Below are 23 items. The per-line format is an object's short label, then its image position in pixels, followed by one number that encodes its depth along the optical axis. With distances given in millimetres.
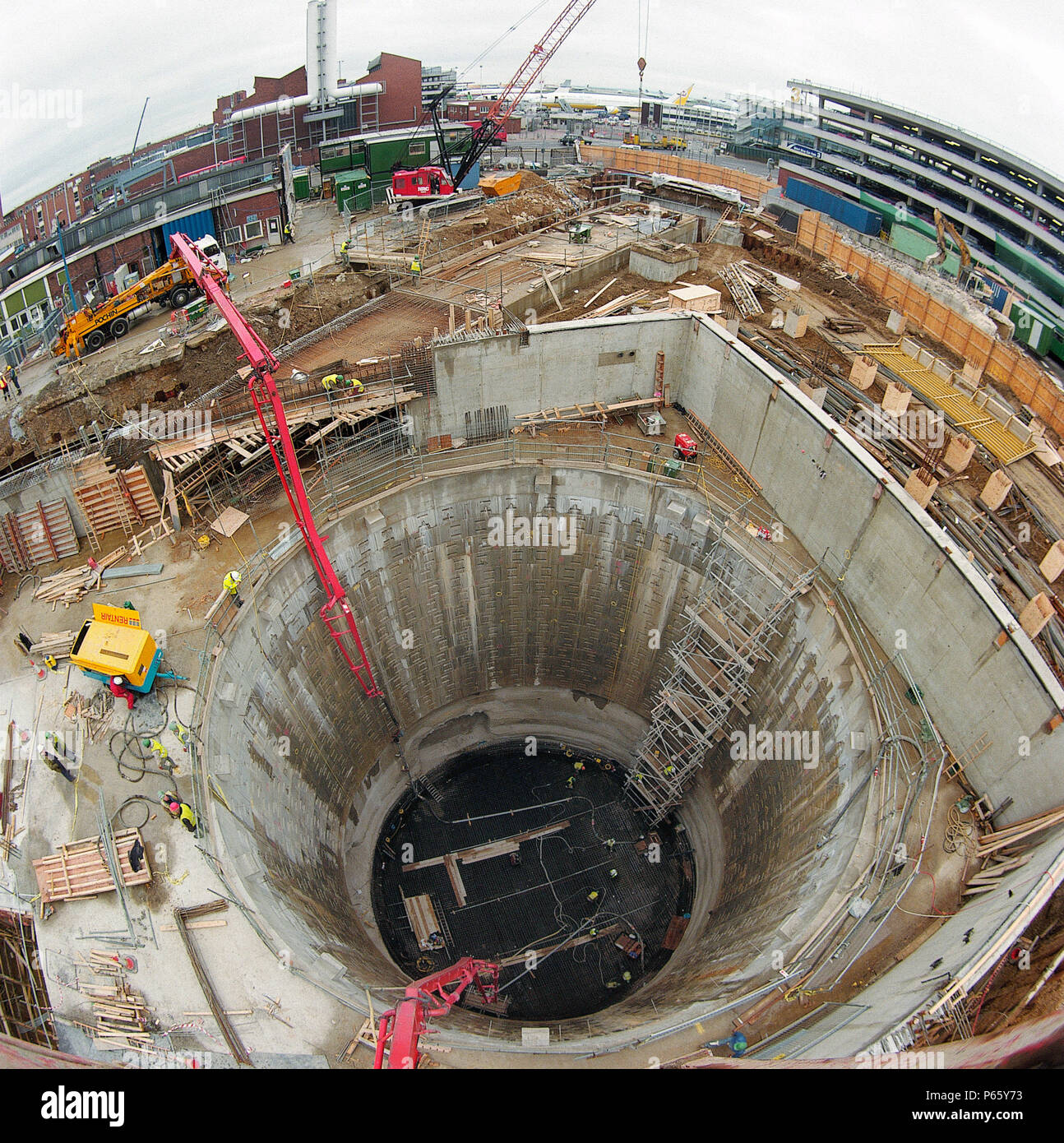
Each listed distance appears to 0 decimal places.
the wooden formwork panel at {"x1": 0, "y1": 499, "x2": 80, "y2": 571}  20359
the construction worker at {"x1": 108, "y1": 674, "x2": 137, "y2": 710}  16719
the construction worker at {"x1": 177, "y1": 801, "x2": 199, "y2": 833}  14914
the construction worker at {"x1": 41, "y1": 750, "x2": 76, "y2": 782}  15828
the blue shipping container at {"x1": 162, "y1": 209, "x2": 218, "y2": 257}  34281
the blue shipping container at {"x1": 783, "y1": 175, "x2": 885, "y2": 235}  43094
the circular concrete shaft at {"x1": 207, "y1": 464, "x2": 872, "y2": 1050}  17016
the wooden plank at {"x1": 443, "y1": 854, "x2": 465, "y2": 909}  23695
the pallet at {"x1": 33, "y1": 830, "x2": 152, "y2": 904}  14258
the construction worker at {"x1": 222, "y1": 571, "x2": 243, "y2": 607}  19000
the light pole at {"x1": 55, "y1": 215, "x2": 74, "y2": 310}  30125
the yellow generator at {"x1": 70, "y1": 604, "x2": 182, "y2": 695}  16406
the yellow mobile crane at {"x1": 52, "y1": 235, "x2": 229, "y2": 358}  27781
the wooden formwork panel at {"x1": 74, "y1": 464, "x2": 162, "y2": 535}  20953
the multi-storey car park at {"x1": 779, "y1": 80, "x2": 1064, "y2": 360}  41250
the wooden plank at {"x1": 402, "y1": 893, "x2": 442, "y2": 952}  22703
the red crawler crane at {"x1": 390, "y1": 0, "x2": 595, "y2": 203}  37375
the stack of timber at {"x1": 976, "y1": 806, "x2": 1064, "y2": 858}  15023
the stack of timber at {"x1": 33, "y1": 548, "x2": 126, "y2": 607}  19797
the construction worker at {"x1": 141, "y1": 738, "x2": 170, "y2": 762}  16359
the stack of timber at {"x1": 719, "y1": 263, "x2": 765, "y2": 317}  28984
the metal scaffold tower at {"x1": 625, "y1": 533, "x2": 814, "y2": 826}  21734
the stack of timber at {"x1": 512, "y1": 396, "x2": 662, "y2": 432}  26219
